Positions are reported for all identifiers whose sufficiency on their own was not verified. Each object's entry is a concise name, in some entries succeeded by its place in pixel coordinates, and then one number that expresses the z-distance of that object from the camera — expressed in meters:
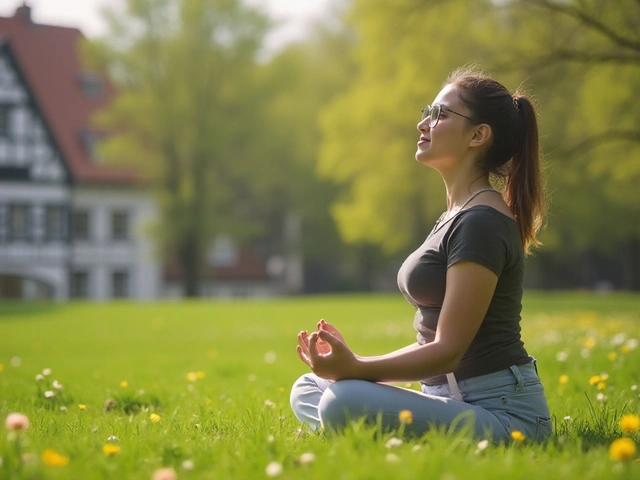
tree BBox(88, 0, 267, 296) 34.66
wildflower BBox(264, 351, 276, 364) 8.90
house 39.66
